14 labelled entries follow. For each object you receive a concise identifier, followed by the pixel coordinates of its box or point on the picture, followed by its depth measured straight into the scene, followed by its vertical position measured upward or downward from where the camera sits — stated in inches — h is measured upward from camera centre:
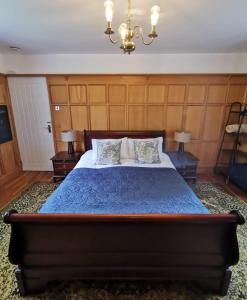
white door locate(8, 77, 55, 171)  142.3 -12.7
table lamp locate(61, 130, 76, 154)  136.0 -22.9
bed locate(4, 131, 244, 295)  51.9 -44.2
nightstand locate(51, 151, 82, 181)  135.9 -44.3
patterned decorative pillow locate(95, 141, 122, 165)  116.8 -31.3
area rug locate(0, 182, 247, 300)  59.2 -62.8
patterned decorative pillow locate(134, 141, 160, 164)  118.8 -31.0
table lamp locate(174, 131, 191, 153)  134.8 -23.3
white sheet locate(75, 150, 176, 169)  113.5 -37.7
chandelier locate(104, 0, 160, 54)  51.1 +24.5
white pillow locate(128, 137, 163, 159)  126.2 -28.5
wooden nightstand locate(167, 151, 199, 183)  127.5 -42.0
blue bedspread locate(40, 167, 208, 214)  67.7 -38.5
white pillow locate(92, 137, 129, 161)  125.5 -29.8
